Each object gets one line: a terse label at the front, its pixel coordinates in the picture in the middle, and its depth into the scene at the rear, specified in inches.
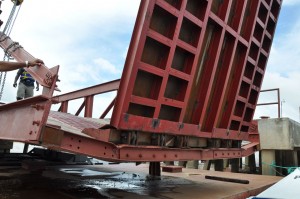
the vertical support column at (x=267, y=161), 320.2
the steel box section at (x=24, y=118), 102.9
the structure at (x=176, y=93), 118.0
